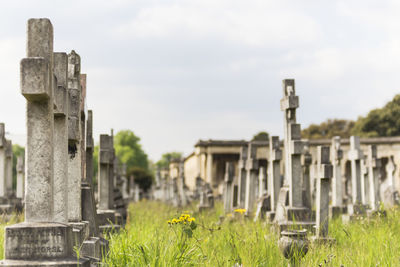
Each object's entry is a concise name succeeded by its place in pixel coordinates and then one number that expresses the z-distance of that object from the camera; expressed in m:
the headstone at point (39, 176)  3.82
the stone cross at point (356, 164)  14.61
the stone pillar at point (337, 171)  13.95
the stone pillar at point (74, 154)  5.69
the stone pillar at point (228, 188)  17.63
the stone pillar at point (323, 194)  7.96
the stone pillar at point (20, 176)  19.69
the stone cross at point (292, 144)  9.95
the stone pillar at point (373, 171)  16.48
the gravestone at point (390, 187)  20.08
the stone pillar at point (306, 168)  15.16
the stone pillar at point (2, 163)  13.86
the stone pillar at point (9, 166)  17.67
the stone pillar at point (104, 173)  10.52
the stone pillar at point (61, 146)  4.85
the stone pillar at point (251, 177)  14.49
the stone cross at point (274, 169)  12.37
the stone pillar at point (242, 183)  16.30
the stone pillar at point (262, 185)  18.11
